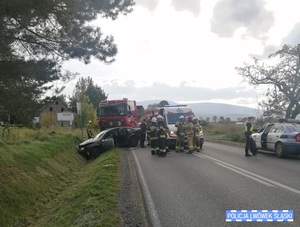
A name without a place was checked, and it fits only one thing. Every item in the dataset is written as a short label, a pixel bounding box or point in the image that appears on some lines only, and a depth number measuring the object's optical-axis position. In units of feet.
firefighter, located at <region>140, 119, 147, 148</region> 46.02
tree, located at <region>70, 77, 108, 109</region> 179.71
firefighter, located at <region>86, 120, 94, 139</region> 51.76
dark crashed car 42.65
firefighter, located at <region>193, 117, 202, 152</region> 39.07
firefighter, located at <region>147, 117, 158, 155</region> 36.84
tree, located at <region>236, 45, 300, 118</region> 63.28
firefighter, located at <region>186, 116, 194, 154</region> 37.59
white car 31.84
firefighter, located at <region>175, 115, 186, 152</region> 38.81
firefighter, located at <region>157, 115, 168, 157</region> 35.14
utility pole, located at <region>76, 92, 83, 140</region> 52.17
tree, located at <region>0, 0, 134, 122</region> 22.57
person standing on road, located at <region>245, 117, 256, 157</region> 34.56
